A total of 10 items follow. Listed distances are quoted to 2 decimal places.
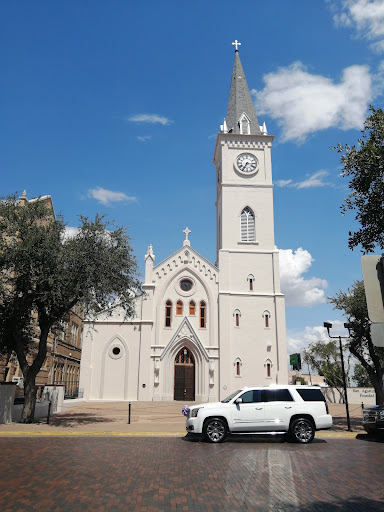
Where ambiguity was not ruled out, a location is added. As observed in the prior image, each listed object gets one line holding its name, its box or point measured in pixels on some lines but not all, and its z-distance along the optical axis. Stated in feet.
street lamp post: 67.09
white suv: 46.70
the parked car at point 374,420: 50.75
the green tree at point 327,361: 159.74
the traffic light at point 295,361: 171.71
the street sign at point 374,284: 15.81
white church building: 117.70
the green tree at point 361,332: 74.28
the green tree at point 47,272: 59.82
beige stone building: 103.50
